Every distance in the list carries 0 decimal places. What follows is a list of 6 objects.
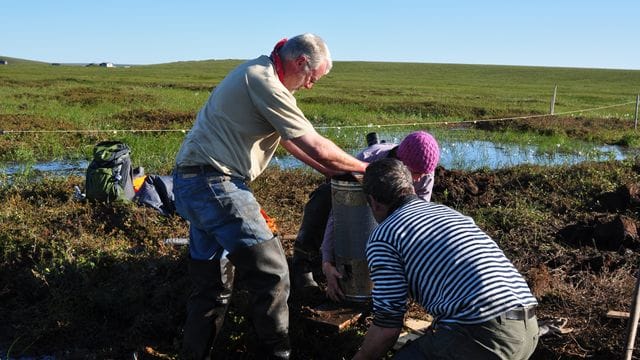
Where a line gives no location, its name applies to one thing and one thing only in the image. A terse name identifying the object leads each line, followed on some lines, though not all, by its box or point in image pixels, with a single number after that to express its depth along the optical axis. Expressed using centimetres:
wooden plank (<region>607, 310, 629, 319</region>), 394
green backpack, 671
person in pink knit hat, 362
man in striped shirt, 267
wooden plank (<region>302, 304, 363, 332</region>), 413
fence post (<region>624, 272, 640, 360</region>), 311
